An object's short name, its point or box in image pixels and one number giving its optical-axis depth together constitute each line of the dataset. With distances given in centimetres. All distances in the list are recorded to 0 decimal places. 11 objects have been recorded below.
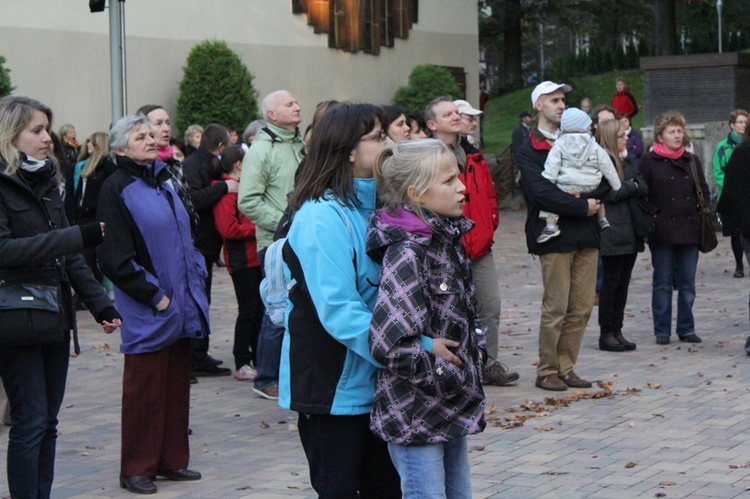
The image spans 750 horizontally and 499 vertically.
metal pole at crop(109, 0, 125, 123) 1210
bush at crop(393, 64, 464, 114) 2855
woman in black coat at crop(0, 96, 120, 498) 533
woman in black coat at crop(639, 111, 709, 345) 1083
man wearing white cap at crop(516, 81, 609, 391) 871
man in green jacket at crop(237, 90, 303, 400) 867
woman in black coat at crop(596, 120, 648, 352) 1007
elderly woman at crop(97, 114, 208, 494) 630
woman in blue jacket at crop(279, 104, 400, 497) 417
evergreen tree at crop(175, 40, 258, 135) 2288
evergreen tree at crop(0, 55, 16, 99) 1758
